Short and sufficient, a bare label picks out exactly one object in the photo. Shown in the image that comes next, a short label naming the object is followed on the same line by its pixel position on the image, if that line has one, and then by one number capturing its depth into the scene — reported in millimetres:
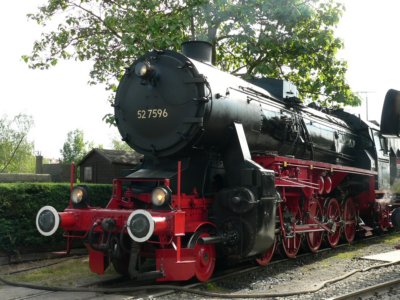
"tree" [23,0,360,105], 12383
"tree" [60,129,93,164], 64406
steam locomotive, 6406
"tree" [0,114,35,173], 52406
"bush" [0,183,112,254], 8781
